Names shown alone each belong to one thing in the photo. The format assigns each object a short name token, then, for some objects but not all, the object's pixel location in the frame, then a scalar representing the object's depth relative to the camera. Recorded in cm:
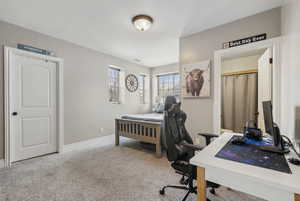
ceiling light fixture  217
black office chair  137
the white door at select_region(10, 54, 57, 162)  252
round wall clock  465
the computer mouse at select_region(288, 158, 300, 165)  93
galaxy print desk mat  91
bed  291
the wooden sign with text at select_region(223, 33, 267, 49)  212
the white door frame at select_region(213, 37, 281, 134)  200
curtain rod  376
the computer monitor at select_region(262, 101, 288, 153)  115
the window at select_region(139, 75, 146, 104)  528
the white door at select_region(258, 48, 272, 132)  213
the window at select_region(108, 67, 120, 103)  430
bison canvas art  263
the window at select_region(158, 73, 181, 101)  523
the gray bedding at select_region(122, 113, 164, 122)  313
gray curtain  377
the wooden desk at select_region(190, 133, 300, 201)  71
